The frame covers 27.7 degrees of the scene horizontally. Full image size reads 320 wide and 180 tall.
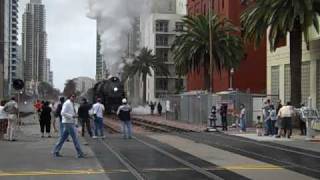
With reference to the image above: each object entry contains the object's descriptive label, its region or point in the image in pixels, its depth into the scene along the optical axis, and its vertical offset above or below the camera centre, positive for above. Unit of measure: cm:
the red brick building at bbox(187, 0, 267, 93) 7469 +324
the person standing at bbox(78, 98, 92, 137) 2944 -79
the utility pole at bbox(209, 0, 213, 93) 5616 +343
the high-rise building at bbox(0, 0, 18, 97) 11838 +1204
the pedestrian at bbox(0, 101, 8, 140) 2731 -115
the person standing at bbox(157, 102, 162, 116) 8194 -151
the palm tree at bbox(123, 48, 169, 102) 10570 +523
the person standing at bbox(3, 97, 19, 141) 2644 -81
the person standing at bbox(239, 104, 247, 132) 3640 -136
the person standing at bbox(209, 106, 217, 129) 3883 -128
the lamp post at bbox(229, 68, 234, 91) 7304 +202
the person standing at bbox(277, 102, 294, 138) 2923 -90
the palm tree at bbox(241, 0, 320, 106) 3506 +418
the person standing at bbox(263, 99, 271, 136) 3127 -112
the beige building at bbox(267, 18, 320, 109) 3941 +167
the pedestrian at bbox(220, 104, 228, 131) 3809 -127
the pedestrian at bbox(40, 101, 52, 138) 2916 -101
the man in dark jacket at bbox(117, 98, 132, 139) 2795 -95
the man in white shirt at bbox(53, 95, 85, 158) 1859 -82
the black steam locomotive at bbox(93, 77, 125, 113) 6488 +30
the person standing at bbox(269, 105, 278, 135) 3075 -110
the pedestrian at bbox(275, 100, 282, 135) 2992 -135
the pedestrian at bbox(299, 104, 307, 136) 3122 -145
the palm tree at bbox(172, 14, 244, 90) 5997 +470
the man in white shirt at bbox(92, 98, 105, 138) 2820 -98
